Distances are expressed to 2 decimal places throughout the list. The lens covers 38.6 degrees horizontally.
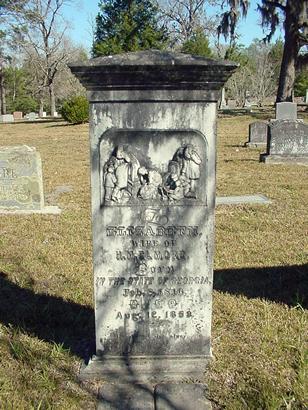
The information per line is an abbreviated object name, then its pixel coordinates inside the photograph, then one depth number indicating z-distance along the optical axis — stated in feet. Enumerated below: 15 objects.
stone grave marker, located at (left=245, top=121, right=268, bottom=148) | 51.98
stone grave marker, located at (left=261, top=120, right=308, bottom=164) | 41.63
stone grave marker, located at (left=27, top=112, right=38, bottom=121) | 170.63
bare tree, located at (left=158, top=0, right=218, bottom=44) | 145.89
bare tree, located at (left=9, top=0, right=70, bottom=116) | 136.36
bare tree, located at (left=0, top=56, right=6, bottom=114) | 165.58
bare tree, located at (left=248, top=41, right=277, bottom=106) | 175.42
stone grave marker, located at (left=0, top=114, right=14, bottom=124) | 146.51
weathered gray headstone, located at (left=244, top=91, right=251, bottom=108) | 189.56
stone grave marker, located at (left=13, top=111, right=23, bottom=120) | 166.50
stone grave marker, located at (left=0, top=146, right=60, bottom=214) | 23.86
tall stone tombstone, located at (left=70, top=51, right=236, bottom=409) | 8.71
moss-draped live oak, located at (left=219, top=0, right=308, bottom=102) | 77.87
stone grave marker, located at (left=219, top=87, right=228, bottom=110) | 179.32
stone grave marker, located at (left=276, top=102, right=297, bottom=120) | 56.34
